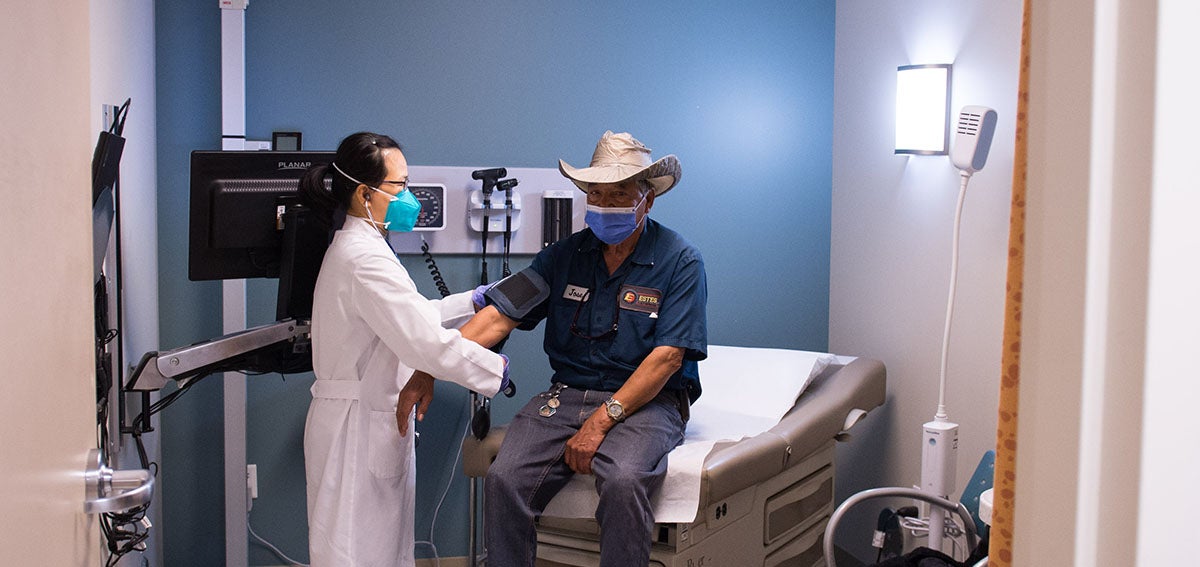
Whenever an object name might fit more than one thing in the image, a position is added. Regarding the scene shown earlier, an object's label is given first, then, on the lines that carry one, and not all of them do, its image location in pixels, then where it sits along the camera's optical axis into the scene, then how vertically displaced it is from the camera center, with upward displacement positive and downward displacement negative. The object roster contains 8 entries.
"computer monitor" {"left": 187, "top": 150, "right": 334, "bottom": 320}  2.74 +0.02
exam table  2.65 -0.66
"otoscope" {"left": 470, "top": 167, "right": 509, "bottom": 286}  3.50 +0.19
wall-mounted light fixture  3.11 +0.41
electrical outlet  3.60 -0.87
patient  2.60 -0.33
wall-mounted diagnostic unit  3.61 +0.09
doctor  2.56 -0.33
